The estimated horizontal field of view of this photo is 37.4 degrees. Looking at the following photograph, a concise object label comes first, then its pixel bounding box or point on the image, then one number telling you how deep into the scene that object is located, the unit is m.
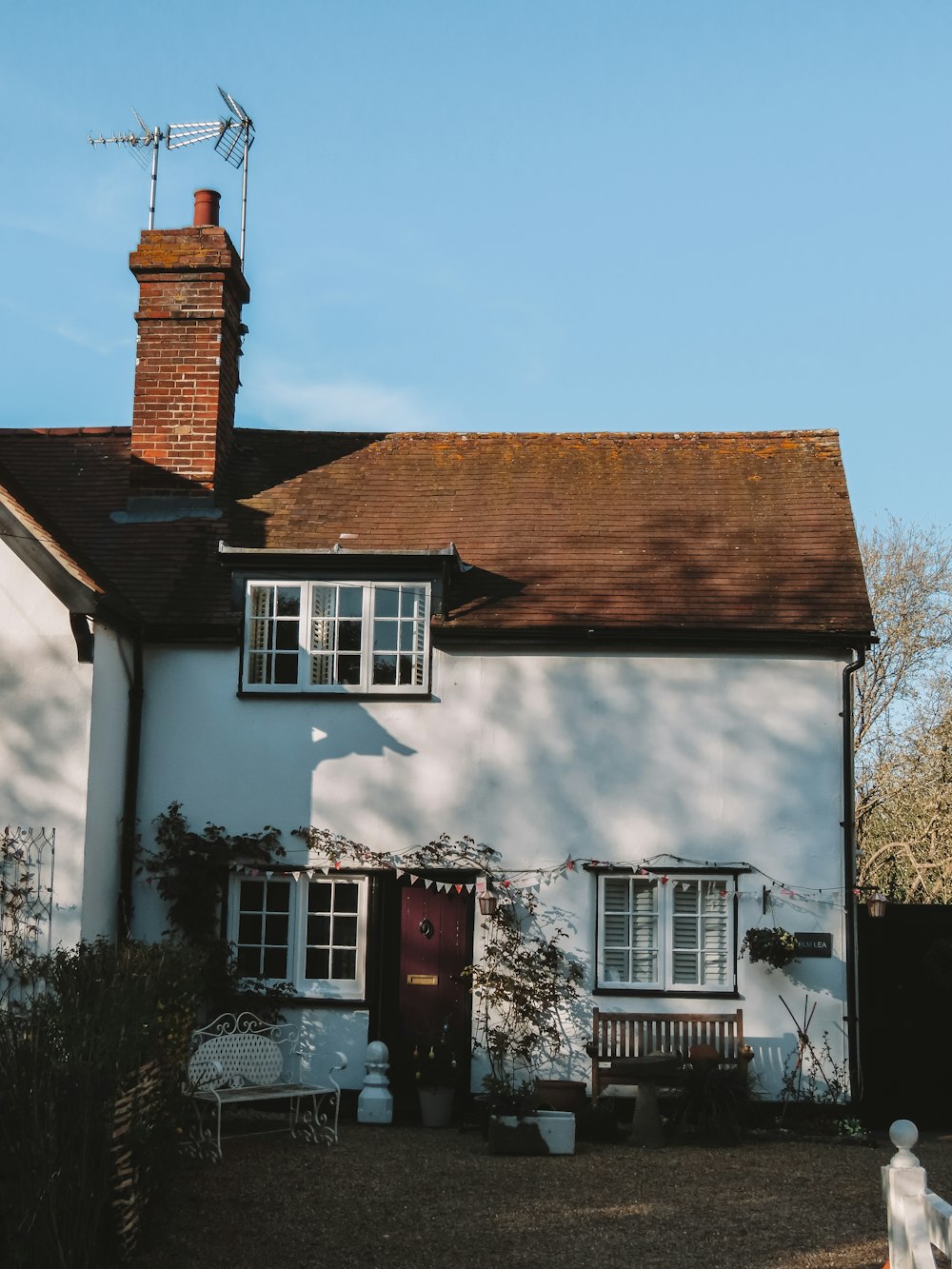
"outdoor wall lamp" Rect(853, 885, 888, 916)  13.33
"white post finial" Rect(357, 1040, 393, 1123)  12.55
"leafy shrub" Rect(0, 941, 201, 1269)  6.82
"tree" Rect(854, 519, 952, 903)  25.30
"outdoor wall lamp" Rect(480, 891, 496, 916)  13.05
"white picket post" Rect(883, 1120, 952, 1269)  5.76
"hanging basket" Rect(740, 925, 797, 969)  12.63
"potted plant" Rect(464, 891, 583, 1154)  12.95
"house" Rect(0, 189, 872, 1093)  12.90
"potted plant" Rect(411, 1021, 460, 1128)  12.61
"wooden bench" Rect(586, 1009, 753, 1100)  12.65
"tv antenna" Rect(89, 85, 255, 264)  16.42
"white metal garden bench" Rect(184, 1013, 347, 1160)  10.92
